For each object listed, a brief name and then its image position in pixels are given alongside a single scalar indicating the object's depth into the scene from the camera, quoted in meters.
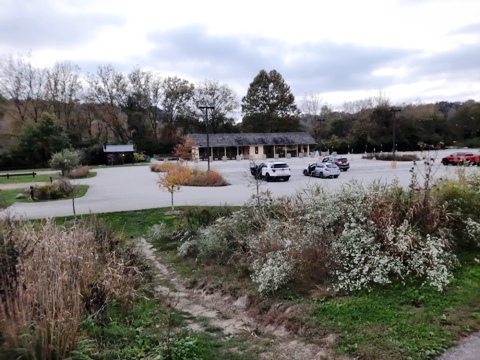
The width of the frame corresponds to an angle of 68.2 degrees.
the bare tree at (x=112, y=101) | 61.31
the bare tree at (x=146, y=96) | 63.72
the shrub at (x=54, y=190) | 19.70
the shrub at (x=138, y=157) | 52.66
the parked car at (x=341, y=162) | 32.44
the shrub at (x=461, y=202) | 6.76
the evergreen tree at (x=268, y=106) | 68.00
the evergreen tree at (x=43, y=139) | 45.47
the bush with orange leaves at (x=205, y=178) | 23.75
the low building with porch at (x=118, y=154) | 49.79
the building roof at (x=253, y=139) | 54.88
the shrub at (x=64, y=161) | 27.09
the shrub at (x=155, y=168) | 33.58
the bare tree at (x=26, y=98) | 54.47
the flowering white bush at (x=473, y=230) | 6.30
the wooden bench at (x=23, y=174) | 35.16
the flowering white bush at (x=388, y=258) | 5.26
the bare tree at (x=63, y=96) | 57.84
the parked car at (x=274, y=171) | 24.96
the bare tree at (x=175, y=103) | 66.56
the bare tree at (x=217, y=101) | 69.19
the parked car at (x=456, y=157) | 30.73
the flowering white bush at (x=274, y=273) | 5.62
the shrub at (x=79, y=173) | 30.77
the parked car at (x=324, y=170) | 26.34
